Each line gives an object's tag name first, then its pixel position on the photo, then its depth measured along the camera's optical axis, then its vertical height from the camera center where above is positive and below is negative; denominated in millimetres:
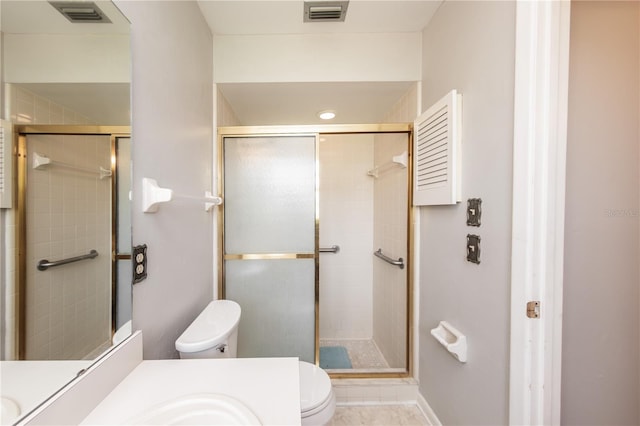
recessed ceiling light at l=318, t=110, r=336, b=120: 2211 +885
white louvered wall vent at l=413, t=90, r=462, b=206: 1173 +316
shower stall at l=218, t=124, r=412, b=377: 1710 -188
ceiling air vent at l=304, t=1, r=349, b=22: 1355 +1155
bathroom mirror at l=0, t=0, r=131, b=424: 502 +266
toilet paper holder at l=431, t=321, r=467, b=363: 1143 -654
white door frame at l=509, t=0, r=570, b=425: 791 +52
